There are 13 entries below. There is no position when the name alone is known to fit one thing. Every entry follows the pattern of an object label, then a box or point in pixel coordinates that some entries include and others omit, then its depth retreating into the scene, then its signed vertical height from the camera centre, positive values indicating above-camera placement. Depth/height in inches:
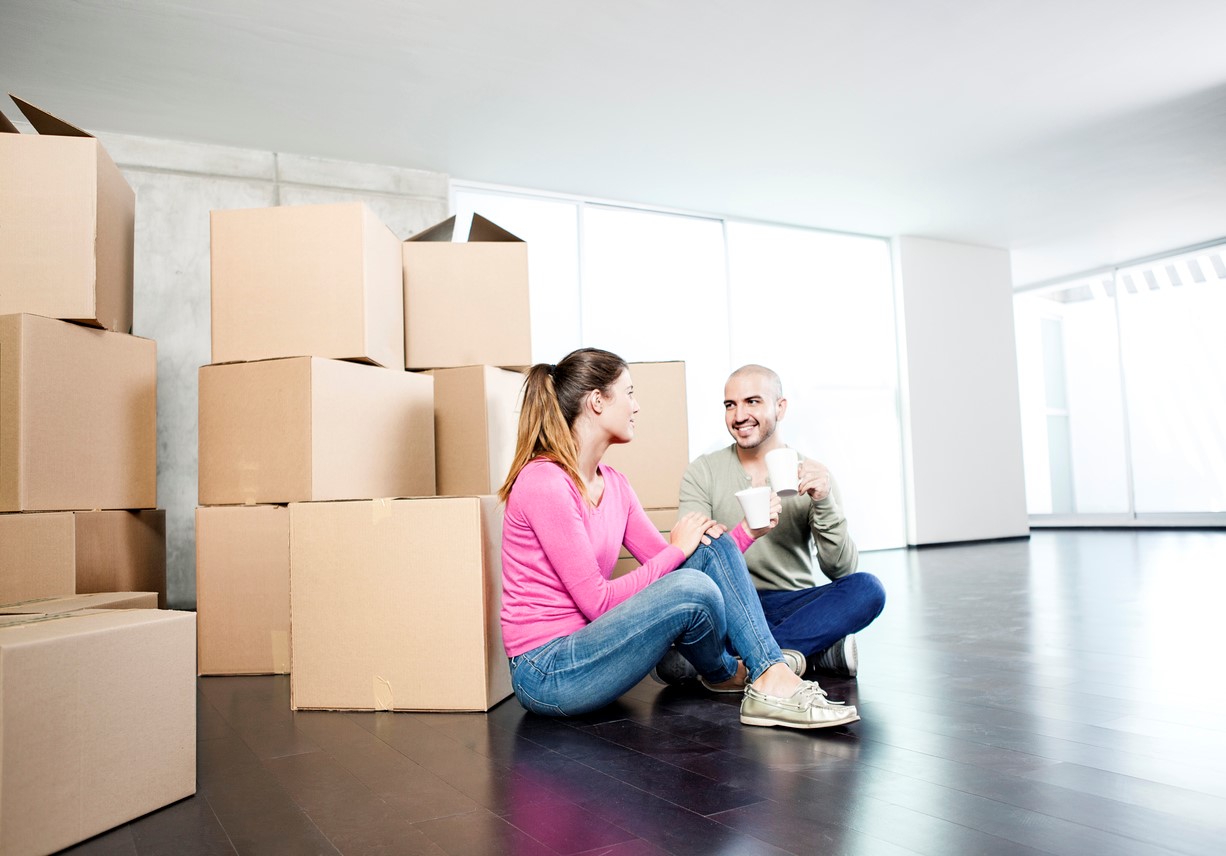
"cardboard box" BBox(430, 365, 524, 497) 118.0 +7.0
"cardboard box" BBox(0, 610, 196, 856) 47.9 -14.0
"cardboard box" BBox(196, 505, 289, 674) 104.1 -12.9
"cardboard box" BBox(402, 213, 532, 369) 122.8 +25.7
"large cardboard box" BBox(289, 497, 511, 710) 81.9 -11.8
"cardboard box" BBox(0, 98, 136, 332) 93.1 +29.8
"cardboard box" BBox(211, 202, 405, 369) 100.7 +23.8
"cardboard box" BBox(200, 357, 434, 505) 97.0 +6.2
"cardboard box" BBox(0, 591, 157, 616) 65.2 -9.2
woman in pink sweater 69.7 -9.2
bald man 86.0 -7.4
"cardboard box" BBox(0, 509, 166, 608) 89.8 -6.7
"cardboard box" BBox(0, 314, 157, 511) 89.7 +8.5
